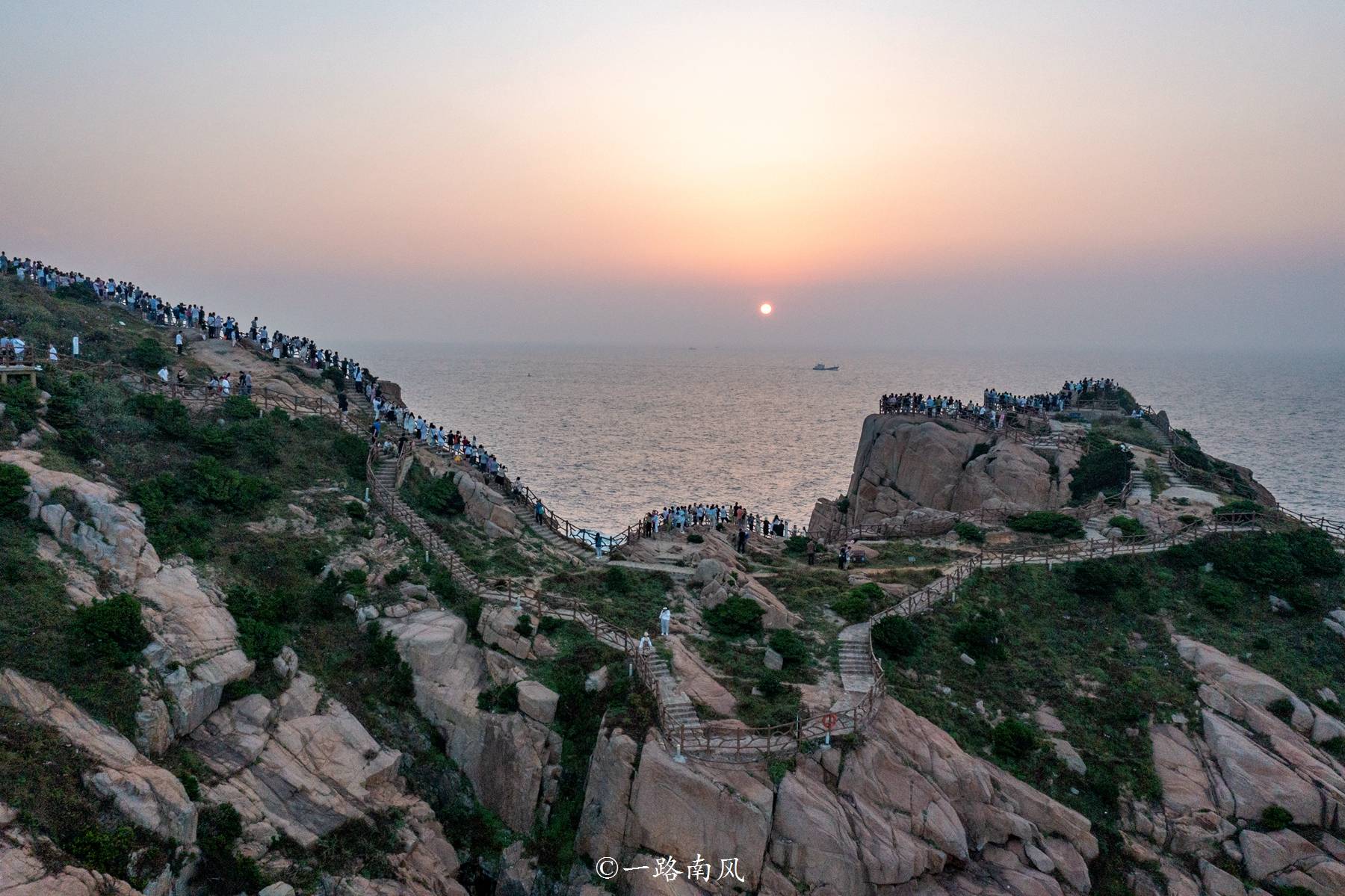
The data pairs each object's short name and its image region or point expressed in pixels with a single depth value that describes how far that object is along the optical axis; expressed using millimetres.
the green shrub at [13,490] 28359
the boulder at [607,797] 26344
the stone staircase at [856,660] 31875
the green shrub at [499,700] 30125
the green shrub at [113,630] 25141
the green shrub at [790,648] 33344
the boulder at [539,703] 29812
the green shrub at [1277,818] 28078
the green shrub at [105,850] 20125
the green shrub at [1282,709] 32062
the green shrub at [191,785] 23688
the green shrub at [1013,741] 30219
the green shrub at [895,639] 33938
